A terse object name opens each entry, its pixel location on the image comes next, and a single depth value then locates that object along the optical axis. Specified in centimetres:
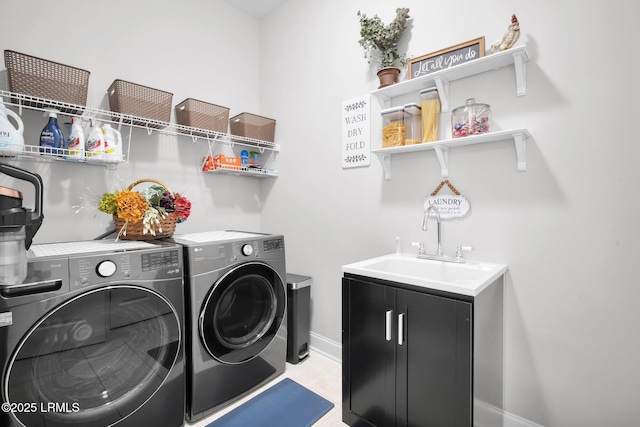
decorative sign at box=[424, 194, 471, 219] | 174
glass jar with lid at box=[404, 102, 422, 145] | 181
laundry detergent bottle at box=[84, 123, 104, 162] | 170
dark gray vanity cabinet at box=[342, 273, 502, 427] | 124
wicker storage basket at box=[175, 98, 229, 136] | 222
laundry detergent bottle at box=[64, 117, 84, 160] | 166
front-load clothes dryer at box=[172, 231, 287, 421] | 164
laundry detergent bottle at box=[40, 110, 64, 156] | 161
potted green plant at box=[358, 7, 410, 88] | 188
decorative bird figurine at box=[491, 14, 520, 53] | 144
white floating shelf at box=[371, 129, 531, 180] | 148
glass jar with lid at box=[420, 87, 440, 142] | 176
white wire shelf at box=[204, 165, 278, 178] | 241
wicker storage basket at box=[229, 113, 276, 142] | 254
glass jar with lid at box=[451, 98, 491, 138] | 156
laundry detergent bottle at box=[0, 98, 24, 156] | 141
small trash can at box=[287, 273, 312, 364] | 226
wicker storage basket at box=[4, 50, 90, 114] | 150
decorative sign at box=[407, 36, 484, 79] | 158
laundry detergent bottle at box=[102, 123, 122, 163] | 174
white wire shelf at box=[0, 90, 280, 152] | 158
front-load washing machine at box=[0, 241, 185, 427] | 113
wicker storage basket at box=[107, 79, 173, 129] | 186
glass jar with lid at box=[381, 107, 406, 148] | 184
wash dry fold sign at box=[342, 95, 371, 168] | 214
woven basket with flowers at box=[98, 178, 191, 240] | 162
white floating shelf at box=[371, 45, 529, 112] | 147
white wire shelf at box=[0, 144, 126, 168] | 147
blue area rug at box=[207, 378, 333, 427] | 167
